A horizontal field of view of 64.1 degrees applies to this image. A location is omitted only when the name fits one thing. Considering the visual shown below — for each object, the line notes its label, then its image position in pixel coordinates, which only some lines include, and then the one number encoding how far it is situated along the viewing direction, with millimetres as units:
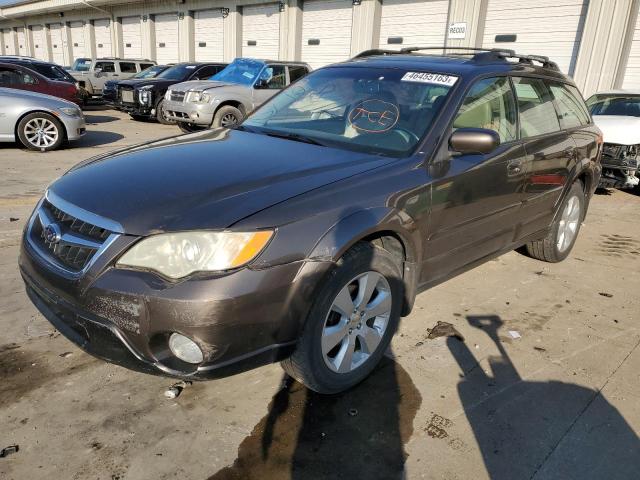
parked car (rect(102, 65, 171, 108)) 15321
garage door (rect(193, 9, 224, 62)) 22516
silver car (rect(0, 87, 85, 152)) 8789
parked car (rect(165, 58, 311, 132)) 11094
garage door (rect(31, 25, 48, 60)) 39938
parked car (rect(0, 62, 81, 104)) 11617
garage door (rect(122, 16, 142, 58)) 28266
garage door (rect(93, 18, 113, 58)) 31344
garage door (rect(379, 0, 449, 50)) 15047
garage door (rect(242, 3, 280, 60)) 19969
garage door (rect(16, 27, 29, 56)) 43312
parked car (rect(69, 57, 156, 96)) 19578
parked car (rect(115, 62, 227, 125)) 13492
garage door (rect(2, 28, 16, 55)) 46019
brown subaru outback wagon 2074
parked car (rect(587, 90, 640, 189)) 7371
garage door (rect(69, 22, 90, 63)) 34475
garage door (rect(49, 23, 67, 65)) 37000
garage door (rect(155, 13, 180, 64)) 25125
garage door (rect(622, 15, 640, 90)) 11604
